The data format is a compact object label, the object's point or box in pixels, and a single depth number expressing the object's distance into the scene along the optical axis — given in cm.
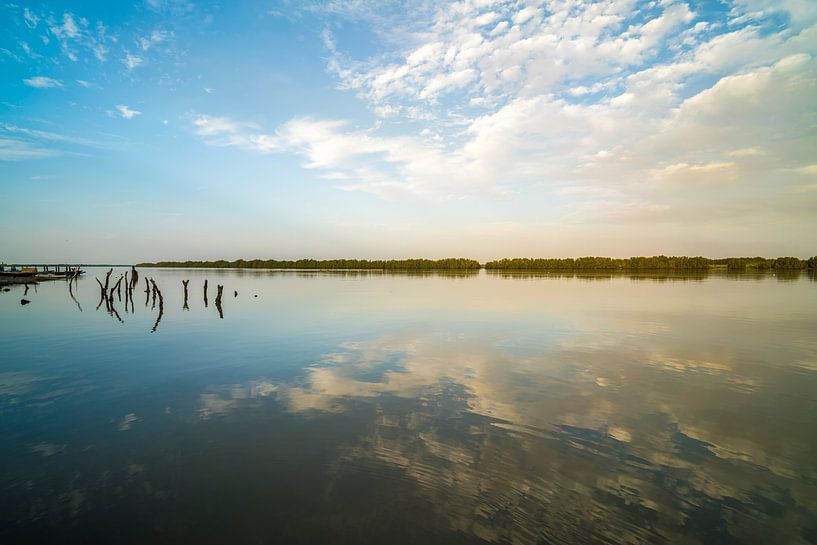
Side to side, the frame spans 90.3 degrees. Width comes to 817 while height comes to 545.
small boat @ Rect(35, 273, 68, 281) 6021
